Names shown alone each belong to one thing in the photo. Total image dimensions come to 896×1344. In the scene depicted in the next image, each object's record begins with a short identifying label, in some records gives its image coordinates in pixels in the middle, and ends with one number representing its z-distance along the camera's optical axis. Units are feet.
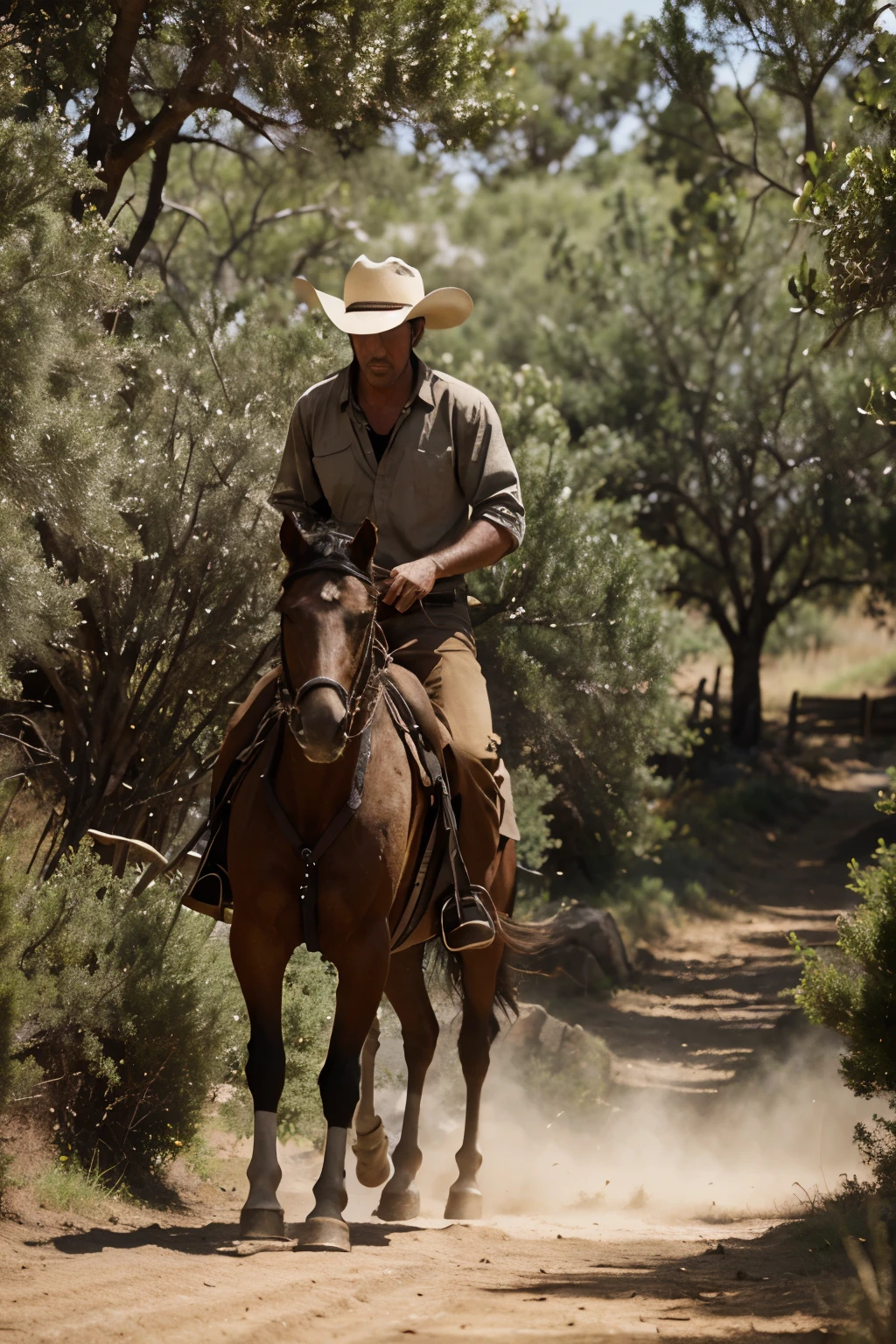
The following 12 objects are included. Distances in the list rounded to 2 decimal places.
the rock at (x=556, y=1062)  69.31
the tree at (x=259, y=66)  56.54
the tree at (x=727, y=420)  181.68
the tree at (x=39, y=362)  43.80
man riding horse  43.14
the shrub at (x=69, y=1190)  39.88
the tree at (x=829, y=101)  48.06
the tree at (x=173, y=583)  54.13
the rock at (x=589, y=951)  100.42
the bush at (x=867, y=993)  46.09
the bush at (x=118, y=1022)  44.37
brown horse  35.29
